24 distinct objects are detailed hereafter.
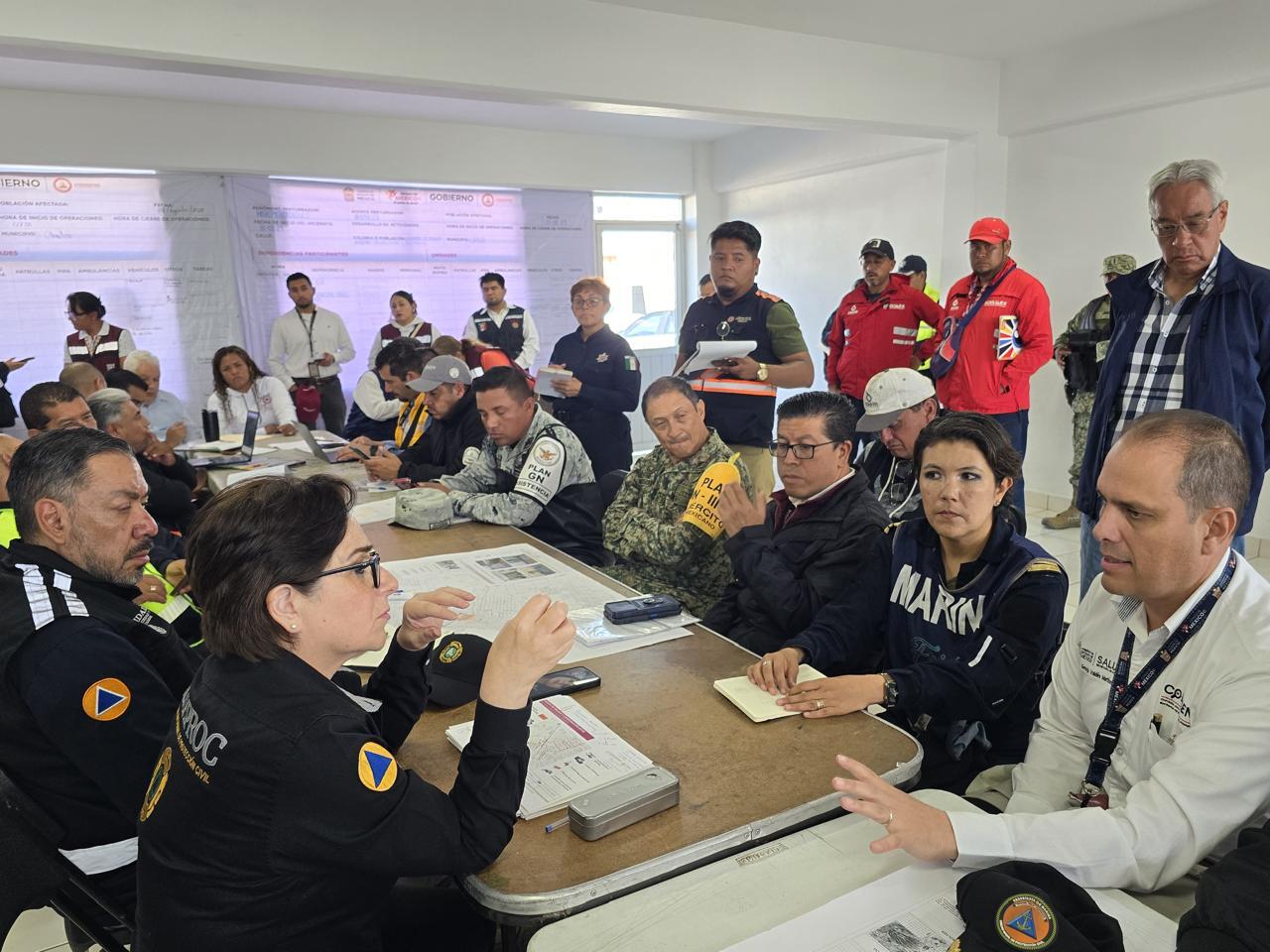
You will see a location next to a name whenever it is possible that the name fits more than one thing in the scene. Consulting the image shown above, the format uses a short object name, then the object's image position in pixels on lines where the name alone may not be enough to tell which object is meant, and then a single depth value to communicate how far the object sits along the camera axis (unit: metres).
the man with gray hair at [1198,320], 2.36
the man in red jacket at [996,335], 4.04
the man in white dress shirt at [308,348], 7.12
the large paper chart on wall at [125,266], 6.43
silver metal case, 1.16
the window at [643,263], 8.74
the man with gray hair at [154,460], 3.27
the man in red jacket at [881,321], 4.93
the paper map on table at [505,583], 1.90
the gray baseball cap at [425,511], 2.87
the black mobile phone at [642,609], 1.92
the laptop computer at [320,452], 4.34
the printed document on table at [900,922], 0.96
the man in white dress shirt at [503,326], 7.30
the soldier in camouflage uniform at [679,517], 2.52
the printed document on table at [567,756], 1.24
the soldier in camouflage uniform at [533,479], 2.97
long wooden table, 1.08
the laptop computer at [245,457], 4.25
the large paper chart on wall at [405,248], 7.24
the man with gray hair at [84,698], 1.31
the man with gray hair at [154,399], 4.80
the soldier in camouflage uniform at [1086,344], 4.62
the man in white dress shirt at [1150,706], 1.09
